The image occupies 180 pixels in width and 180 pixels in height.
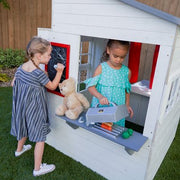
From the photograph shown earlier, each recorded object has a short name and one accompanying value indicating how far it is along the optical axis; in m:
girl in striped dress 2.06
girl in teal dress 2.07
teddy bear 2.15
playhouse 1.57
